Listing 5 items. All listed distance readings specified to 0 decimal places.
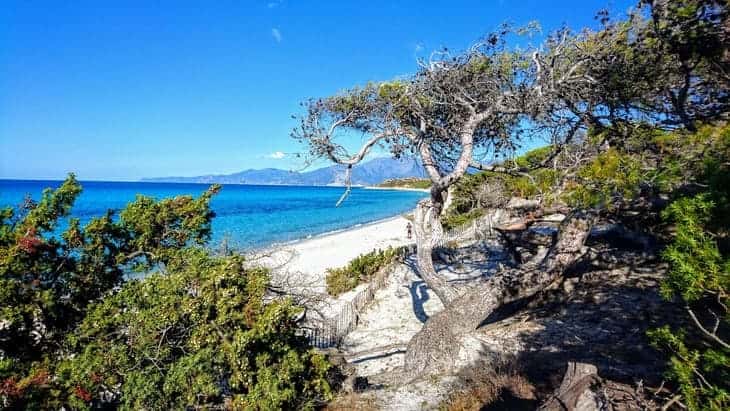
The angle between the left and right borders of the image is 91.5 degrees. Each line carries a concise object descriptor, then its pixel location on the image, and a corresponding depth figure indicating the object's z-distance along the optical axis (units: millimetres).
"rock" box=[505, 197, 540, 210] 5457
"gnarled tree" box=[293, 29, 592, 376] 4891
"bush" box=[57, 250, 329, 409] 3609
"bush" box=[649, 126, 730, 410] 2123
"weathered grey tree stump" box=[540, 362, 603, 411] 2762
